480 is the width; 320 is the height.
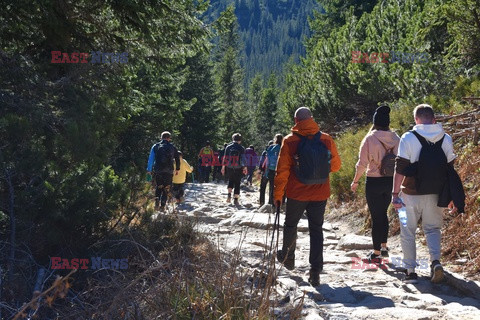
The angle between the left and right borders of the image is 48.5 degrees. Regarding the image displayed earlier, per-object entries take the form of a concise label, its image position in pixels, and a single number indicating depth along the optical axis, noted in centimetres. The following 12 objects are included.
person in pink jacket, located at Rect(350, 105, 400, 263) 694
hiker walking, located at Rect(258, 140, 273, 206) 1378
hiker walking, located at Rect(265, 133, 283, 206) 1202
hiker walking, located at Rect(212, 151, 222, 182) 2820
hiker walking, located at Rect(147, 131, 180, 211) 1093
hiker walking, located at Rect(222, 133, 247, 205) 1344
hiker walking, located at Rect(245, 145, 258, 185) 1908
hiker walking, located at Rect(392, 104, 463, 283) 582
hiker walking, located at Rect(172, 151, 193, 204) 1277
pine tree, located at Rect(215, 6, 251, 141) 5609
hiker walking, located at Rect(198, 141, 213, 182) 2280
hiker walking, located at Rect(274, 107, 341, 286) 589
